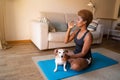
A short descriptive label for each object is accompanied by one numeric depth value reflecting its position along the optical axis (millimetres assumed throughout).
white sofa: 2381
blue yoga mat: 1546
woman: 1615
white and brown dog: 1526
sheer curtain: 2729
